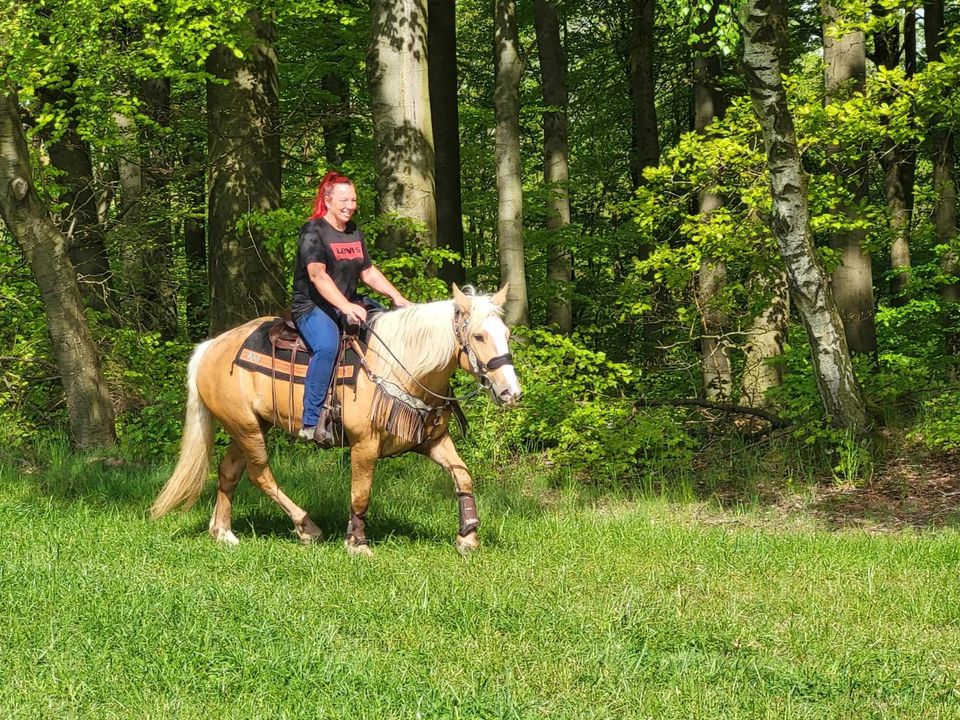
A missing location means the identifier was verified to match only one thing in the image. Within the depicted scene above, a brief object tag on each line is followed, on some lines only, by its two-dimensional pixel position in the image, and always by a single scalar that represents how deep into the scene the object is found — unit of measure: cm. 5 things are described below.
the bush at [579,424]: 1227
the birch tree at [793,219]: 1041
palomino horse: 769
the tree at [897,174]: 2006
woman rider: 827
